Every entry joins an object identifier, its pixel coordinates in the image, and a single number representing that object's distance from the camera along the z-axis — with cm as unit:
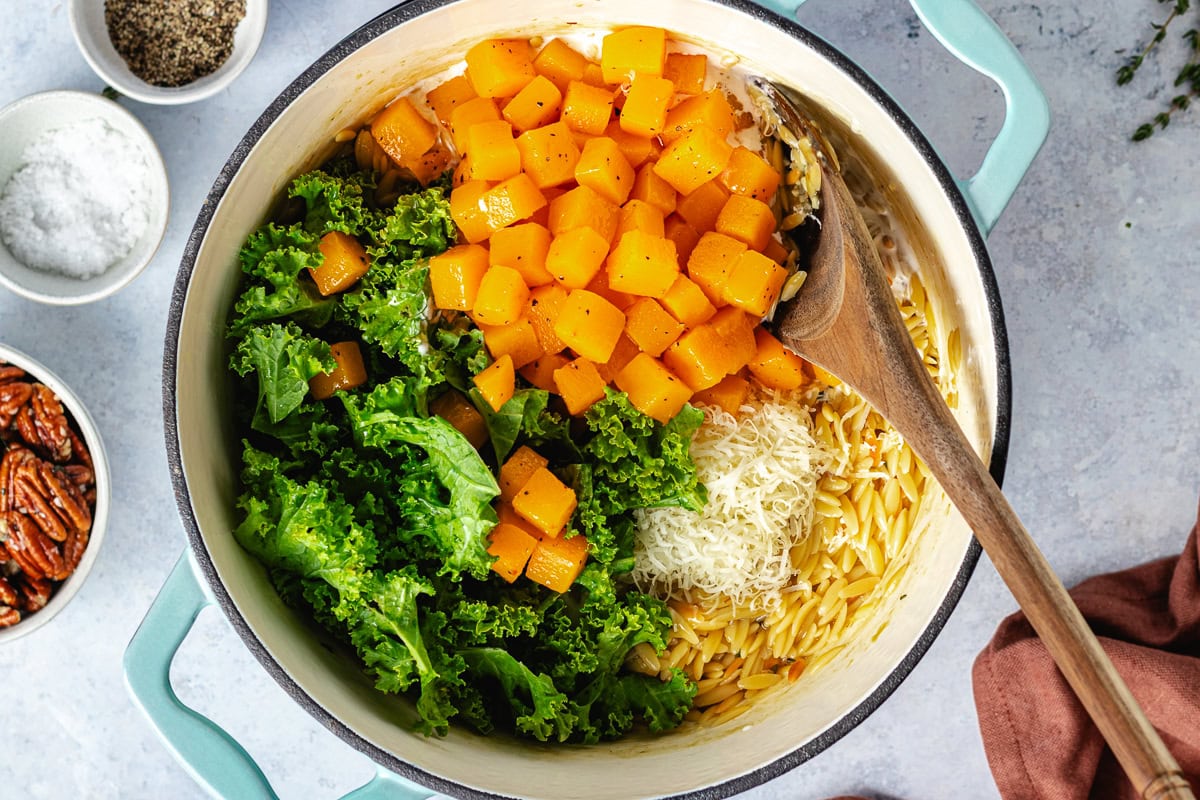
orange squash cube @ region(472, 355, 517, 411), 70
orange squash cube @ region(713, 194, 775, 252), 71
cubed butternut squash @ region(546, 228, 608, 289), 69
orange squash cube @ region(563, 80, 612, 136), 71
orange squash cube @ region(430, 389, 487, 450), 71
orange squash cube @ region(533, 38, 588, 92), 72
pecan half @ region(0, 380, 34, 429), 75
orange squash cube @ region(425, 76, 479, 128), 73
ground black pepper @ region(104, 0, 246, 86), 75
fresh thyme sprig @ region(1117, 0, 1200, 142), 77
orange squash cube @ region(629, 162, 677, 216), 71
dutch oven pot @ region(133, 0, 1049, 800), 68
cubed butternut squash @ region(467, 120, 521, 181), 70
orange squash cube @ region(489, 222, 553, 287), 70
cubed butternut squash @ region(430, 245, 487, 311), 70
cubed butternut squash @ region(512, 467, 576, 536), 70
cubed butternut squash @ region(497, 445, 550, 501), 70
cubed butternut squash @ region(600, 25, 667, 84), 72
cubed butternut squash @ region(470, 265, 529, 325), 69
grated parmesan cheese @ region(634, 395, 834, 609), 73
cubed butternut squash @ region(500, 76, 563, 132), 71
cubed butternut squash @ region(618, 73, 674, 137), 71
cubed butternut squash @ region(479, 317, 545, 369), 71
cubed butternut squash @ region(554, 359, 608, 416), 71
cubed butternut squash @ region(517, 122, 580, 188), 70
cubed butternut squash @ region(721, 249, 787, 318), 70
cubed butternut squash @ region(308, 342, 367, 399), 71
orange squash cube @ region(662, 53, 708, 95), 72
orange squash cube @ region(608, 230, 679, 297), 69
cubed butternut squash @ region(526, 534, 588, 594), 70
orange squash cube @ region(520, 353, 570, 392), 71
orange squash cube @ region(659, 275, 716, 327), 70
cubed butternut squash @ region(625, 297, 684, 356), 70
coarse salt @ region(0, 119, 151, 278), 75
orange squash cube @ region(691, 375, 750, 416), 73
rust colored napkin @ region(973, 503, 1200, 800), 77
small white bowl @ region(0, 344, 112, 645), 75
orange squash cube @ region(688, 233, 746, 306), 71
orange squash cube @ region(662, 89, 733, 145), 71
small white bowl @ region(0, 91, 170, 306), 75
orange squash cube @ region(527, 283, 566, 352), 70
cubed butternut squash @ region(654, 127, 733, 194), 71
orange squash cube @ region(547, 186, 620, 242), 70
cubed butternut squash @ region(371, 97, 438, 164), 73
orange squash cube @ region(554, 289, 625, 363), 70
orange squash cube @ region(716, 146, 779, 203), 72
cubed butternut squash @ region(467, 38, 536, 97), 72
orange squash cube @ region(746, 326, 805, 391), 73
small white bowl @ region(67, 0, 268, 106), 74
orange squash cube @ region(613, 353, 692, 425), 71
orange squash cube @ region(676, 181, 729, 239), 72
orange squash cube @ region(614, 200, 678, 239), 70
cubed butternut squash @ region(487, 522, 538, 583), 70
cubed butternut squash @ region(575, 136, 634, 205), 70
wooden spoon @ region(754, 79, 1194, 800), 64
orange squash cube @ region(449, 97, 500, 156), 72
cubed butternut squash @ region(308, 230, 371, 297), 71
